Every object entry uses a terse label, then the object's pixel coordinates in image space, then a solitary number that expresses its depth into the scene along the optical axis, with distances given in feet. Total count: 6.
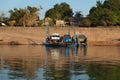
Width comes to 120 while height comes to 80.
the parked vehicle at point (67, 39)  193.82
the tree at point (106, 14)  273.75
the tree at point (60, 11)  363.21
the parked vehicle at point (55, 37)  202.30
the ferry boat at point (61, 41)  189.40
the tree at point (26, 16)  272.51
